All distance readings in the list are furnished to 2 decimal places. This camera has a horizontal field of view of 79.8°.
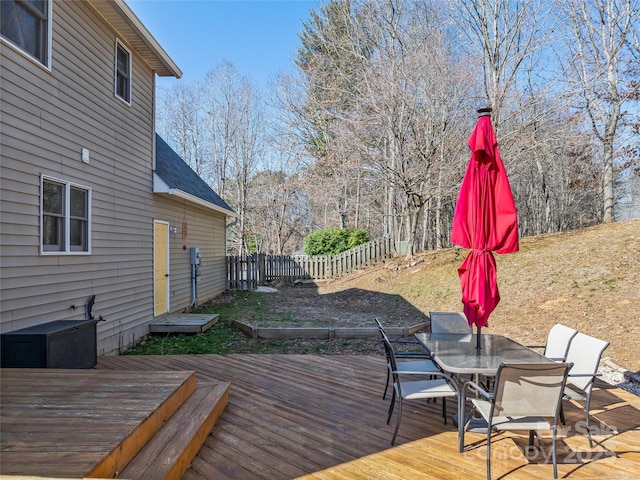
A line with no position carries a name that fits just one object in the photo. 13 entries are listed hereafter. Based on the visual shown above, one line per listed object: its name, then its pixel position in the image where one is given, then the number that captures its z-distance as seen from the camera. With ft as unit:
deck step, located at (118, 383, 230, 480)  7.34
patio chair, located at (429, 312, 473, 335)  13.35
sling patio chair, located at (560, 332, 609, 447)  9.84
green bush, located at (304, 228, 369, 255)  51.16
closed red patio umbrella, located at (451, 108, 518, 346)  10.62
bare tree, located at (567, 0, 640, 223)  41.19
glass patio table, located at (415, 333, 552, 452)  9.27
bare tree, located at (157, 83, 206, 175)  68.23
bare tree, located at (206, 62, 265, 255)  65.51
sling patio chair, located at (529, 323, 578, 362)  11.49
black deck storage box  12.09
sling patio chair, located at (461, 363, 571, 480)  8.11
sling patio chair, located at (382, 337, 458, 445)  9.89
